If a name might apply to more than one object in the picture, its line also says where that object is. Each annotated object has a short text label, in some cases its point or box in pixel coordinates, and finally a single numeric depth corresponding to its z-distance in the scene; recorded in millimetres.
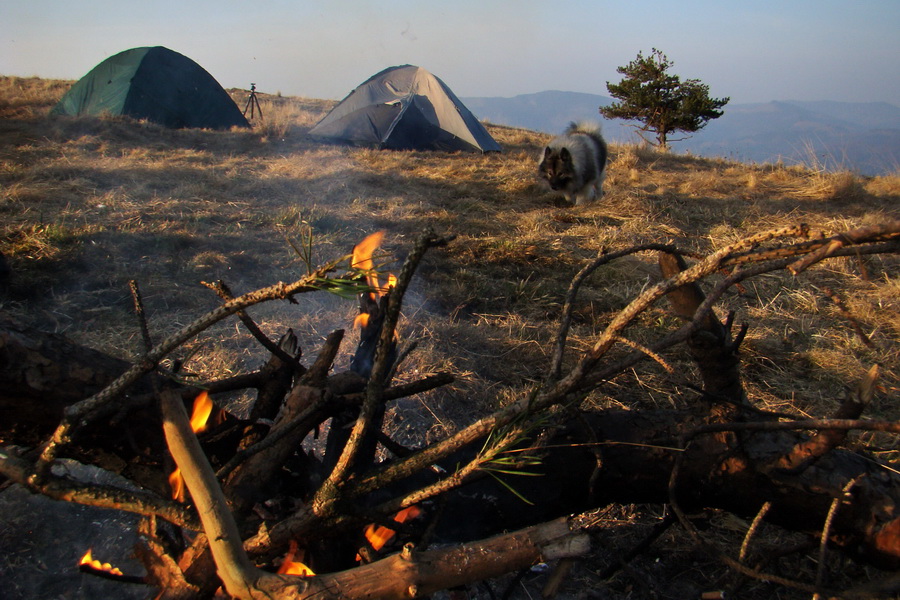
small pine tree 15281
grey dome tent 10945
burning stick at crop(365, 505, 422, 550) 1333
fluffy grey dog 7668
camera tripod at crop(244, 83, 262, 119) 13606
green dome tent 10875
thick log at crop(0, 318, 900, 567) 1239
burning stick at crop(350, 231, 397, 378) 1846
